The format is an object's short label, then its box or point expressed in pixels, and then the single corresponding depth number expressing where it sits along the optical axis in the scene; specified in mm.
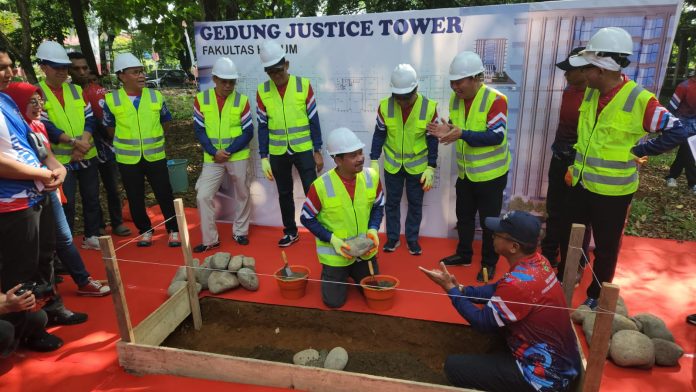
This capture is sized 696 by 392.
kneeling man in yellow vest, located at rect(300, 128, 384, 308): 3168
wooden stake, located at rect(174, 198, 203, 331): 2924
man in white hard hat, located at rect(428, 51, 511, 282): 3432
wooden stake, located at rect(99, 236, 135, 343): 2490
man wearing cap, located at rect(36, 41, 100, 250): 3992
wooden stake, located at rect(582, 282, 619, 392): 1822
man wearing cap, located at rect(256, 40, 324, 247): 4129
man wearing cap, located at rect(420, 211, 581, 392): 2037
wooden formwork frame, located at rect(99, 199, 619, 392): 2287
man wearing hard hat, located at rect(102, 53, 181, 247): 4148
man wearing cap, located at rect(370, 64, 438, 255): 3763
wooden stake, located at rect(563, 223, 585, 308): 2436
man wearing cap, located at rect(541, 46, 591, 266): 3432
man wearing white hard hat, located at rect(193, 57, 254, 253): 4316
